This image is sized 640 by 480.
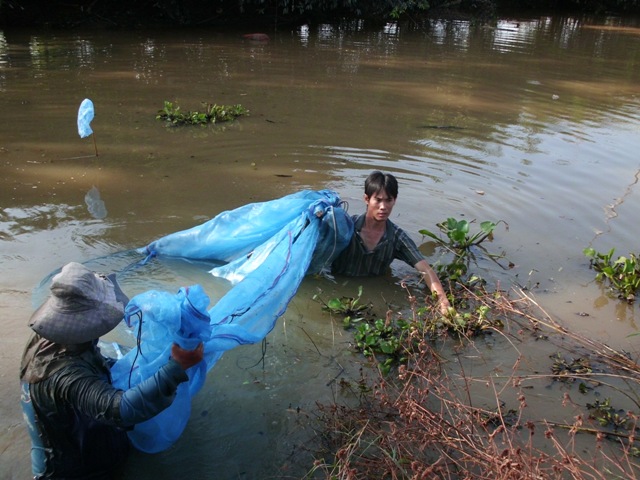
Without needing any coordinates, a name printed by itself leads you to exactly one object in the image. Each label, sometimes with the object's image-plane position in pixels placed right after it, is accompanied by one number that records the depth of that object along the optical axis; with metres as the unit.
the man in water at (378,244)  3.72
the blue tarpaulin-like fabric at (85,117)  5.03
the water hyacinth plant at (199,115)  6.85
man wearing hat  1.88
